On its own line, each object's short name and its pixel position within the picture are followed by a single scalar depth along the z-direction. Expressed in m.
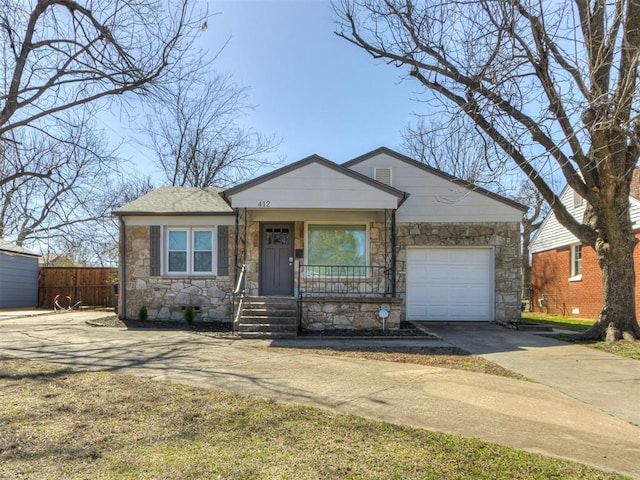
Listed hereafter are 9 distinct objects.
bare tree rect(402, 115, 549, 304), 8.28
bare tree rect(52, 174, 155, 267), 15.50
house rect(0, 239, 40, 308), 16.45
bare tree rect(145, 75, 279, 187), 23.31
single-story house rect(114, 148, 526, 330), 10.95
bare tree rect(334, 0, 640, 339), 6.16
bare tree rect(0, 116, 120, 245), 10.60
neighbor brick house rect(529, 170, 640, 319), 14.98
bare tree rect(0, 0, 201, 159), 9.03
